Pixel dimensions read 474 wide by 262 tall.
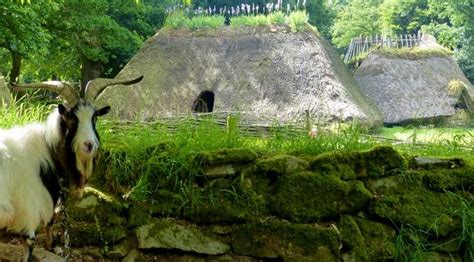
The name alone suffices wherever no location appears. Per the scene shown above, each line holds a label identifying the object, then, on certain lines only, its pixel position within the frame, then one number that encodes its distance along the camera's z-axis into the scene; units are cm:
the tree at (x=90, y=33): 1408
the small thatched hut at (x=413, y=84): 1789
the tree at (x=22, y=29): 1128
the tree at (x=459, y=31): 2836
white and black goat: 355
